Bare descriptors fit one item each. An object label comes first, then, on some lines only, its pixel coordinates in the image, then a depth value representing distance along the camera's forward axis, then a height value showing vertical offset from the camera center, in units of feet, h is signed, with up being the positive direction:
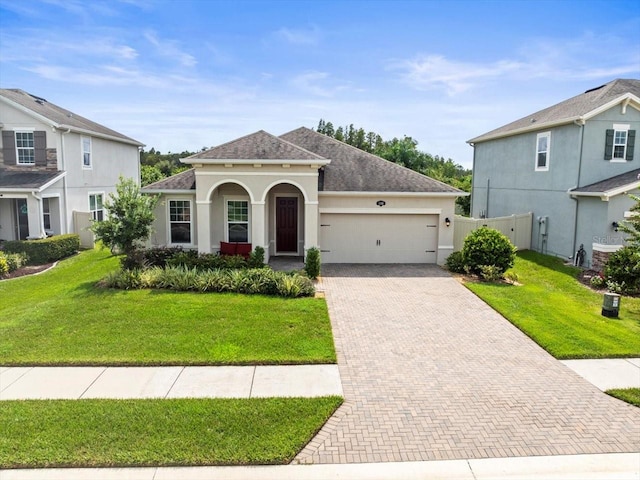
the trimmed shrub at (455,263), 55.52 -7.05
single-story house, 54.13 -0.24
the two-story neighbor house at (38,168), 64.59 +5.01
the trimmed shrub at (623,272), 46.79 -6.76
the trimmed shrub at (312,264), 51.03 -6.70
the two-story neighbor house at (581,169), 54.03 +5.27
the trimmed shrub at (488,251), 51.93 -5.21
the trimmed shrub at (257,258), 51.49 -6.25
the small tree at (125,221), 47.62 -2.01
